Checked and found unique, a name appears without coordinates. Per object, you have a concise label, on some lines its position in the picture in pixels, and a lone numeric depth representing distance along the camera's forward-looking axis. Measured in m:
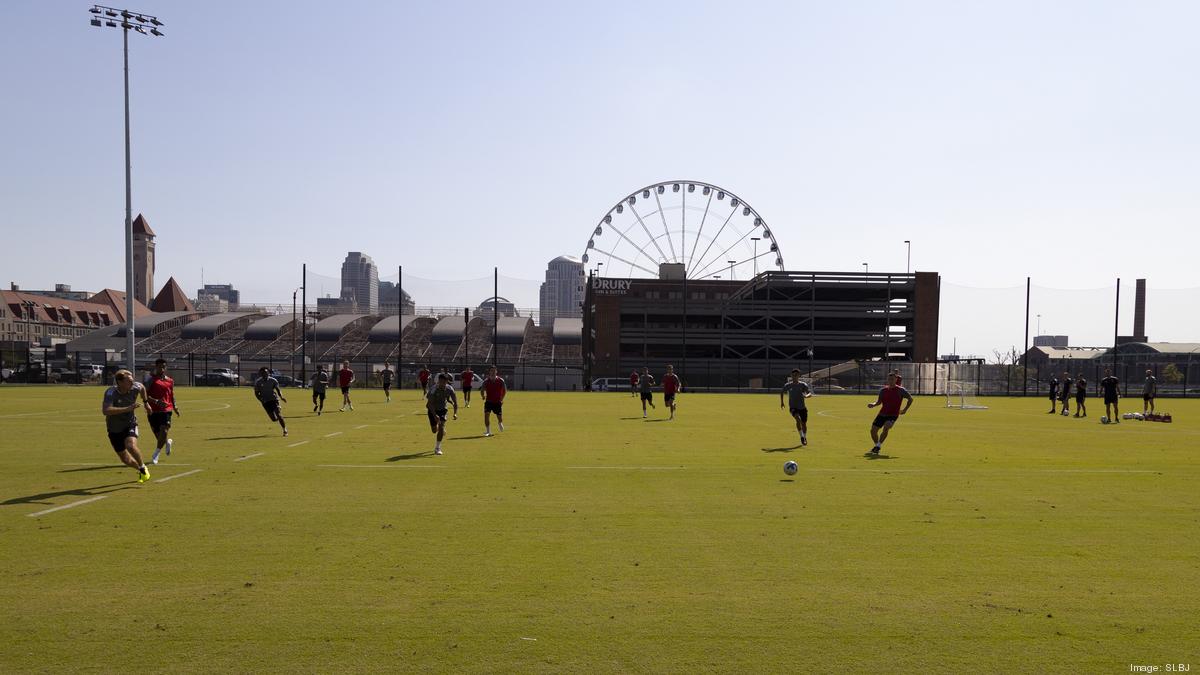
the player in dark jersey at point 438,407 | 16.50
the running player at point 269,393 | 20.36
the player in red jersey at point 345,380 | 31.35
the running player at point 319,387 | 28.93
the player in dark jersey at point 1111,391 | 28.67
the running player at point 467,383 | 33.59
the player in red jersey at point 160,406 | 14.10
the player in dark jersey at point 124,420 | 12.04
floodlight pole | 28.80
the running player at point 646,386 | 30.61
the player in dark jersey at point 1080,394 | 32.51
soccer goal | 41.66
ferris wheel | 81.75
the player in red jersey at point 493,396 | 21.27
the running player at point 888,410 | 16.91
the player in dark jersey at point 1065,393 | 33.66
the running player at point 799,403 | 18.78
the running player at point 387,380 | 39.32
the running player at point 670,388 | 28.75
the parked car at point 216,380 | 63.92
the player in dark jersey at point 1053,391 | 35.60
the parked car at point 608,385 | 62.58
